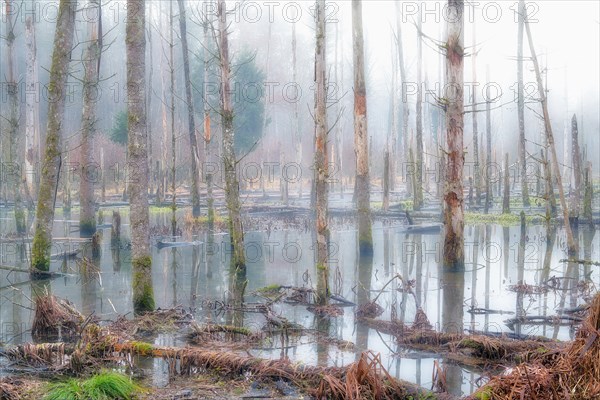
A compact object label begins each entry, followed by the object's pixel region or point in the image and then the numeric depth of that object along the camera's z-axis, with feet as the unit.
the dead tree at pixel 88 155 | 61.93
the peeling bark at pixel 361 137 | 51.49
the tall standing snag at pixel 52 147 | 40.14
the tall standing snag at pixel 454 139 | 41.60
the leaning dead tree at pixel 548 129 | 47.52
